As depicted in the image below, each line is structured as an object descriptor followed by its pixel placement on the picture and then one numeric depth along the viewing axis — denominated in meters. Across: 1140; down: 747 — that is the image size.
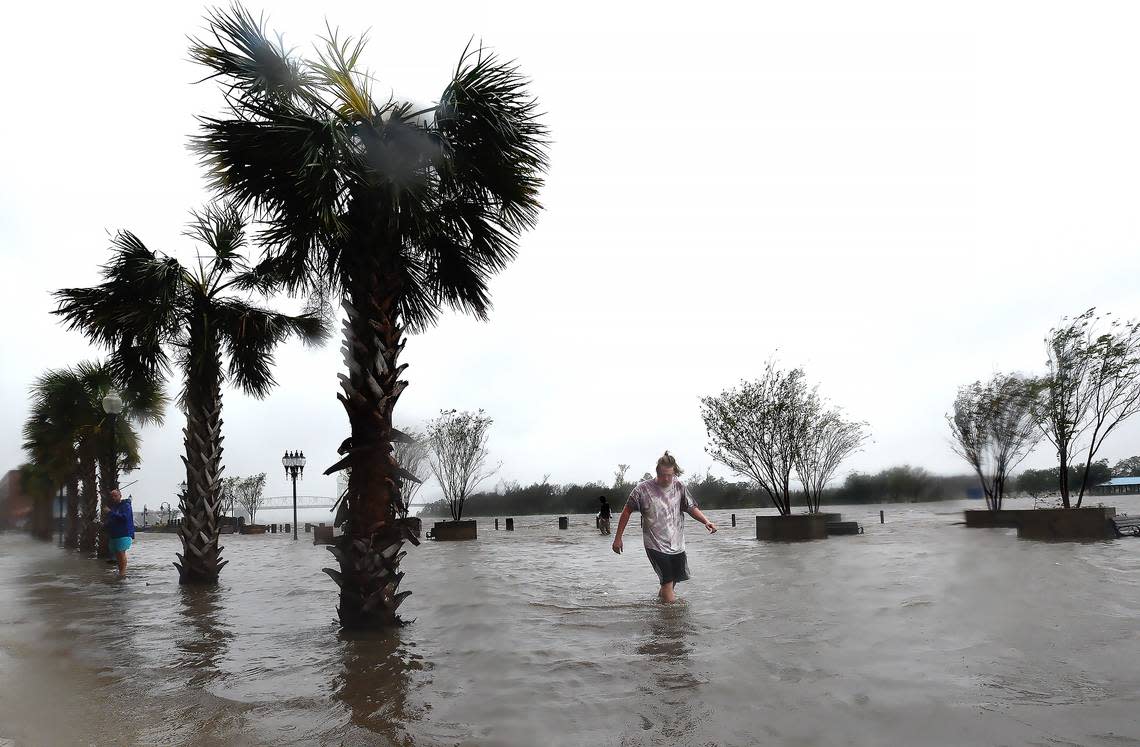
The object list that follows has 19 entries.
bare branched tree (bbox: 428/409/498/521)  33.03
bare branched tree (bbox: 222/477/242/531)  75.60
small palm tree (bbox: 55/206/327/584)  12.72
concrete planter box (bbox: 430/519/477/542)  27.22
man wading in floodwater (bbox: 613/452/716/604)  8.48
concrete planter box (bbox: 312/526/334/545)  29.66
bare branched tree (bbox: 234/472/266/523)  83.31
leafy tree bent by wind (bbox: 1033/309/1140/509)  19.03
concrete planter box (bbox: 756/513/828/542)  20.52
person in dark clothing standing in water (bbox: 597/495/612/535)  29.64
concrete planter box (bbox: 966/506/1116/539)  16.62
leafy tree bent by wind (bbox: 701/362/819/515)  23.17
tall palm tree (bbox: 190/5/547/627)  7.66
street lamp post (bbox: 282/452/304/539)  35.50
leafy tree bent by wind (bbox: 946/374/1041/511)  25.66
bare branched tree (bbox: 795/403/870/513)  23.70
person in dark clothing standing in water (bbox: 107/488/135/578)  15.25
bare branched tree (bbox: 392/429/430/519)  34.62
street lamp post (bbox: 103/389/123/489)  17.89
